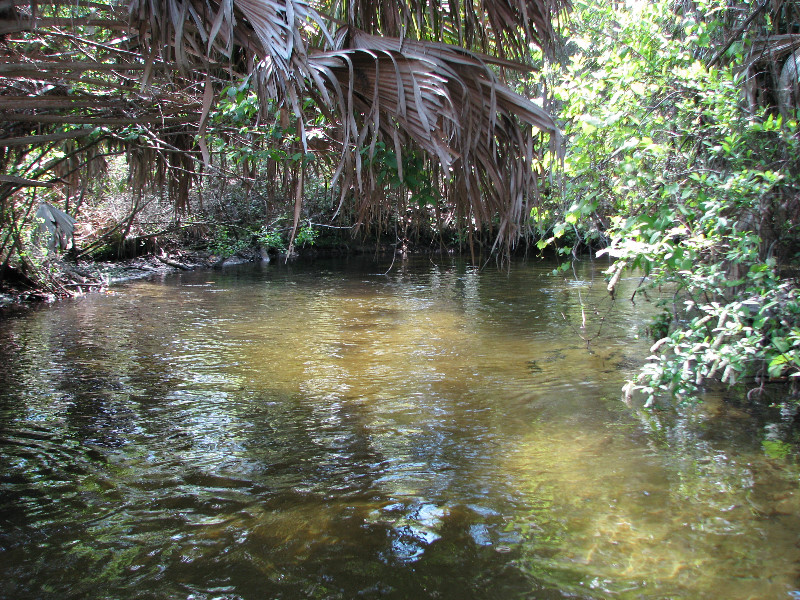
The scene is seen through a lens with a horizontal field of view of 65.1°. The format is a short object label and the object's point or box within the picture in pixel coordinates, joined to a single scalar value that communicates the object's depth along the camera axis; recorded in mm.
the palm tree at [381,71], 2715
